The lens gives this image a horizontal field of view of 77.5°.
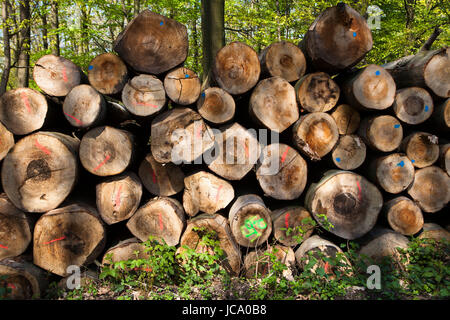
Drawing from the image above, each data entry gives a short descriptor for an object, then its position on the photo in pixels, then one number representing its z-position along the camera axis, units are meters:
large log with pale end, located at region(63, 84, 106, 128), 2.54
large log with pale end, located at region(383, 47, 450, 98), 2.93
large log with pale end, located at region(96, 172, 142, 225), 2.62
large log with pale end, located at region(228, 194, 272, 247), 2.69
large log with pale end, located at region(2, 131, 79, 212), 2.52
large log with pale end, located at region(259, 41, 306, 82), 2.91
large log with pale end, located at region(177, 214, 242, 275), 2.72
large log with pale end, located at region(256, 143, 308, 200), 2.81
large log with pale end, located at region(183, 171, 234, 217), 2.80
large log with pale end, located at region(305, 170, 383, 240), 2.78
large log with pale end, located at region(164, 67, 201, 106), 2.65
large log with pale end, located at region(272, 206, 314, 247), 2.87
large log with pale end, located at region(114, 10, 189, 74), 2.63
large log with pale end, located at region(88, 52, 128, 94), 2.64
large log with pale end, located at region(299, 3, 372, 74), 2.68
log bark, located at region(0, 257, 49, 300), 2.31
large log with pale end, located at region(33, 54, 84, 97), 2.56
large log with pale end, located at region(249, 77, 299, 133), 2.79
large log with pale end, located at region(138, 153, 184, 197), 2.82
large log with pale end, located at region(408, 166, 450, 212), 2.99
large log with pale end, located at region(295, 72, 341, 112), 2.83
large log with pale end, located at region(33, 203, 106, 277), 2.54
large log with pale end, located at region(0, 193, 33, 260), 2.55
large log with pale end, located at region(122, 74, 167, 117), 2.58
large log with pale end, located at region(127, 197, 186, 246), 2.73
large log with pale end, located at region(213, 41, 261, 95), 2.78
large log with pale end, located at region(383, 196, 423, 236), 2.89
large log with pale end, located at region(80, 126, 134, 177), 2.55
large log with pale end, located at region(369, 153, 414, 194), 2.85
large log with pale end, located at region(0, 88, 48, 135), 2.49
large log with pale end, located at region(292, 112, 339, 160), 2.74
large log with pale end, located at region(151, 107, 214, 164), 2.59
